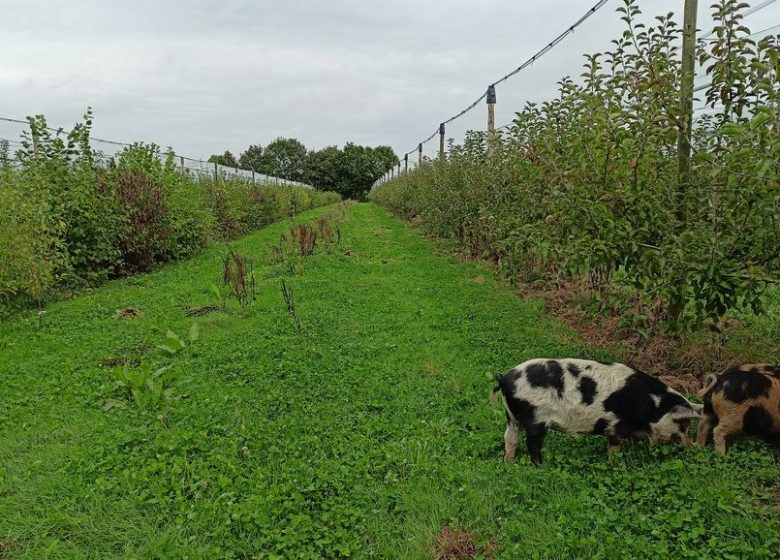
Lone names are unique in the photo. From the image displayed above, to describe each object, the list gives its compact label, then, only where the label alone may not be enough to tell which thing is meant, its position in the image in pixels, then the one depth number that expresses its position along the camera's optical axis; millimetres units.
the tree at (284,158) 68938
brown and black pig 3057
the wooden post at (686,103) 3832
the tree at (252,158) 71750
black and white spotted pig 3291
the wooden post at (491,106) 11719
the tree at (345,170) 62062
